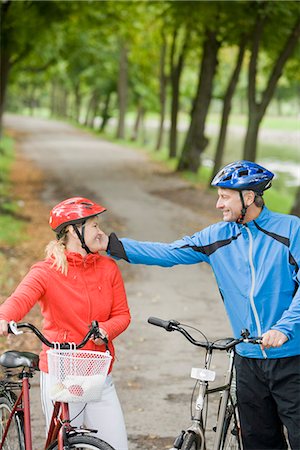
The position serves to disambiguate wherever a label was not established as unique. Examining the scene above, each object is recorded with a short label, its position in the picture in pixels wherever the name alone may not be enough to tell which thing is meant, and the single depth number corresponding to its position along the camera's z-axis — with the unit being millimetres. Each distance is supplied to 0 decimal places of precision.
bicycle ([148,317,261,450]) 7188
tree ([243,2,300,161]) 34513
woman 7807
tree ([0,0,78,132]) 39348
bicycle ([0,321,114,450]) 7171
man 7602
